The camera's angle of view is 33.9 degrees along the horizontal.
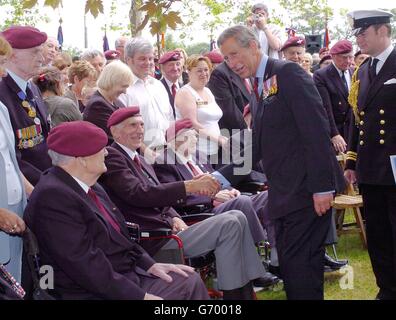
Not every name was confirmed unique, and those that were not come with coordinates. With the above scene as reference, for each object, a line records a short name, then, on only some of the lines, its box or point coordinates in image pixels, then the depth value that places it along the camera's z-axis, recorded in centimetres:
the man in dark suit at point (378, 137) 486
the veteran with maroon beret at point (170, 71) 739
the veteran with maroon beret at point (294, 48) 747
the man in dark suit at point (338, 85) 771
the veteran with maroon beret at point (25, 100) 430
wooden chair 687
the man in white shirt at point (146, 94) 627
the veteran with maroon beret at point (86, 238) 351
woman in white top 678
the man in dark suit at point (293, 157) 398
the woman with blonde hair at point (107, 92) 539
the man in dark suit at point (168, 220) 459
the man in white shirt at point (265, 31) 829
